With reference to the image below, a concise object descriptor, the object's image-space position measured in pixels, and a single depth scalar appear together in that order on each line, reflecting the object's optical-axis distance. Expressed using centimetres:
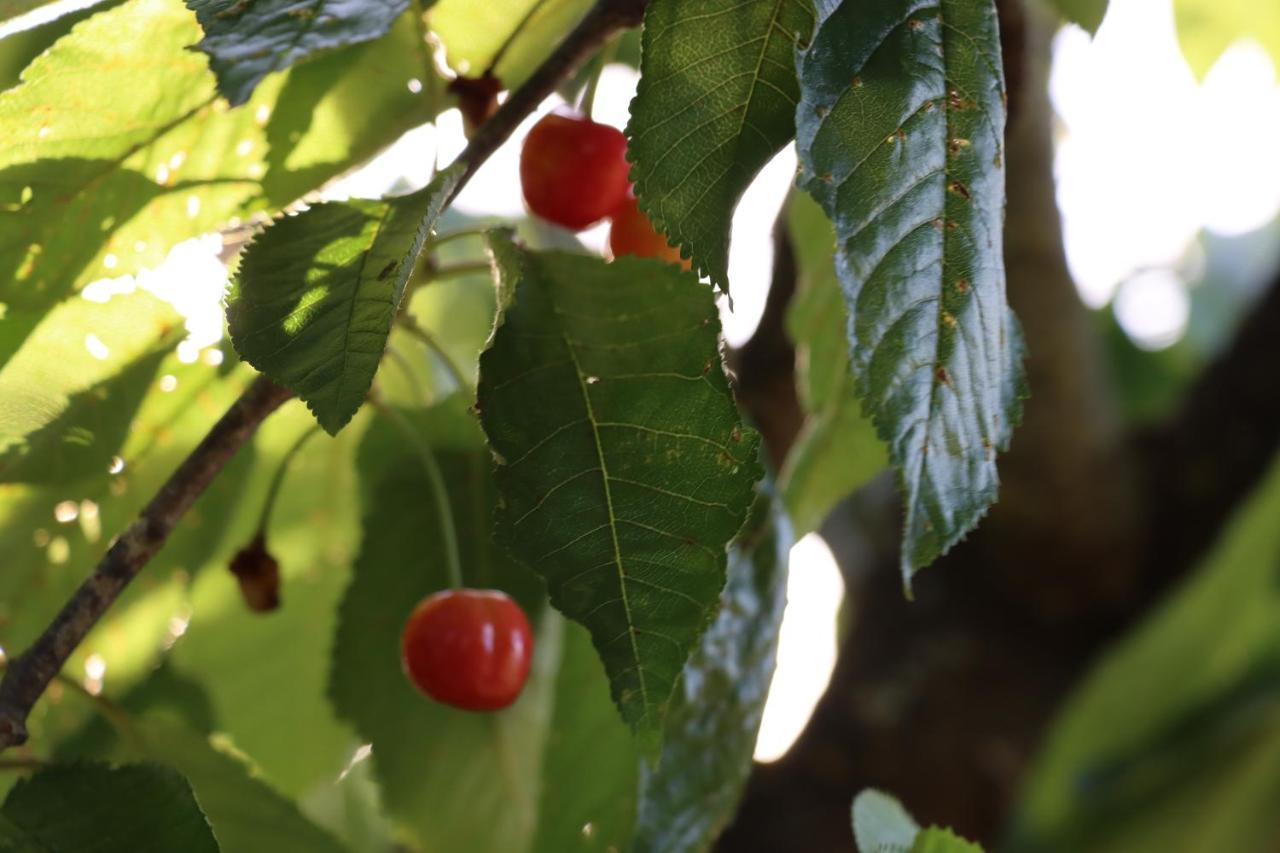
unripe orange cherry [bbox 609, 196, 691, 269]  46
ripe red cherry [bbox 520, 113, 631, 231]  46
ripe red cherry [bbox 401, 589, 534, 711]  45
